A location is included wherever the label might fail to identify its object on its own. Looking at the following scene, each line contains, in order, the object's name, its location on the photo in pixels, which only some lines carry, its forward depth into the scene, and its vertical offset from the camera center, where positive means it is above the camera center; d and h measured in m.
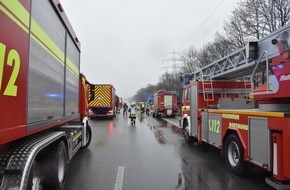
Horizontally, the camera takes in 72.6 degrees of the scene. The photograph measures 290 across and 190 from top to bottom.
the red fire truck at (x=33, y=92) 2.04 +0.13
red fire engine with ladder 3.53 -0.18
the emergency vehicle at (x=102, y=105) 20.76 -0.40
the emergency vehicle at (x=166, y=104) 23.22 -0.31
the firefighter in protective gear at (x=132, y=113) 15.52 -0.93
